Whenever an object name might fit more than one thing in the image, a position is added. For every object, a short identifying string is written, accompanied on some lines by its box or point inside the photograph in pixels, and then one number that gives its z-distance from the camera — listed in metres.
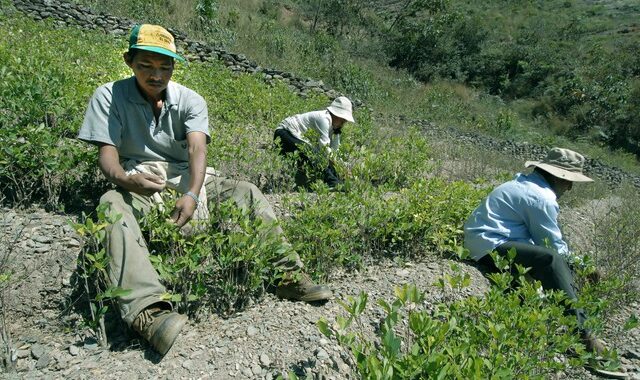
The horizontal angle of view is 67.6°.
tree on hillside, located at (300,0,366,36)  21.53
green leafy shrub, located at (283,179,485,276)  3.25
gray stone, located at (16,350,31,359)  2.21
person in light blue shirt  3.29
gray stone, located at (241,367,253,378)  2.24
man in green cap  2.34
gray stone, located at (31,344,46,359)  2.22
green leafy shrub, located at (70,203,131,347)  2.21
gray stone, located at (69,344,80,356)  2.25
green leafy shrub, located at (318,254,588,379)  1.77
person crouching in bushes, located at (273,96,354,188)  5.16
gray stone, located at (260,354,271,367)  2.31
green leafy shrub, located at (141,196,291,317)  2.53
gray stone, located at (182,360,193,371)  2.19
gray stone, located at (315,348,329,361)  2.37
